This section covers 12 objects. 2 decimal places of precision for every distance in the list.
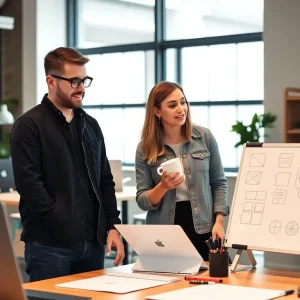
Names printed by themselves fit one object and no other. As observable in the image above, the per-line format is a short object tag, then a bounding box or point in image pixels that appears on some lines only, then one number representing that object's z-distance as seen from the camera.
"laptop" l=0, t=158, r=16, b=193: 8.94
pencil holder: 3.77
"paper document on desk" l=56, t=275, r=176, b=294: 3.47
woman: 4.40
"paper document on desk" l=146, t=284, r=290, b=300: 3.22
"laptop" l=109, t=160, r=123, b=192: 8.47
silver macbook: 3.80
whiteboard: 3.93
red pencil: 3.60
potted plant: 9.00
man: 3.97
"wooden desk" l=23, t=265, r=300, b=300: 3.36
